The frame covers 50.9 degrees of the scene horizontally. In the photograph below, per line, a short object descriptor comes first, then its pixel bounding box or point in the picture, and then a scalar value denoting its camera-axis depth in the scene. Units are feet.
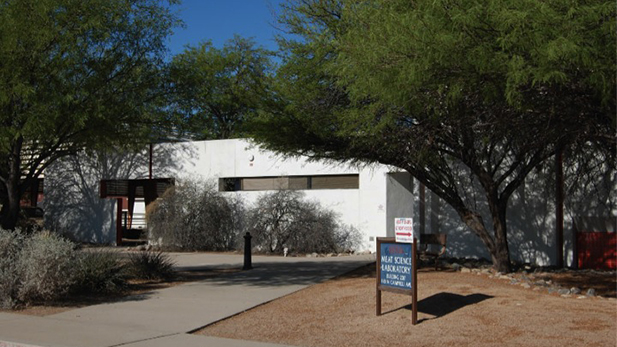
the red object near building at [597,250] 59.16
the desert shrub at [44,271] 41.09
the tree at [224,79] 142.41
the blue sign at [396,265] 34.99
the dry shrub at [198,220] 88.07
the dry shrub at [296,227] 79.97
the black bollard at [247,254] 61.36
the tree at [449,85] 30.17
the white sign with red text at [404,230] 35.01
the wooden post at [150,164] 98.43
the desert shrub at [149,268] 52.95
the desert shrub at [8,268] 41.06
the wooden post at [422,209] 72.23
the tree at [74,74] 45.88
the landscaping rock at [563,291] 41.55
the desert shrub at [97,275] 45.16
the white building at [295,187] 65.10
